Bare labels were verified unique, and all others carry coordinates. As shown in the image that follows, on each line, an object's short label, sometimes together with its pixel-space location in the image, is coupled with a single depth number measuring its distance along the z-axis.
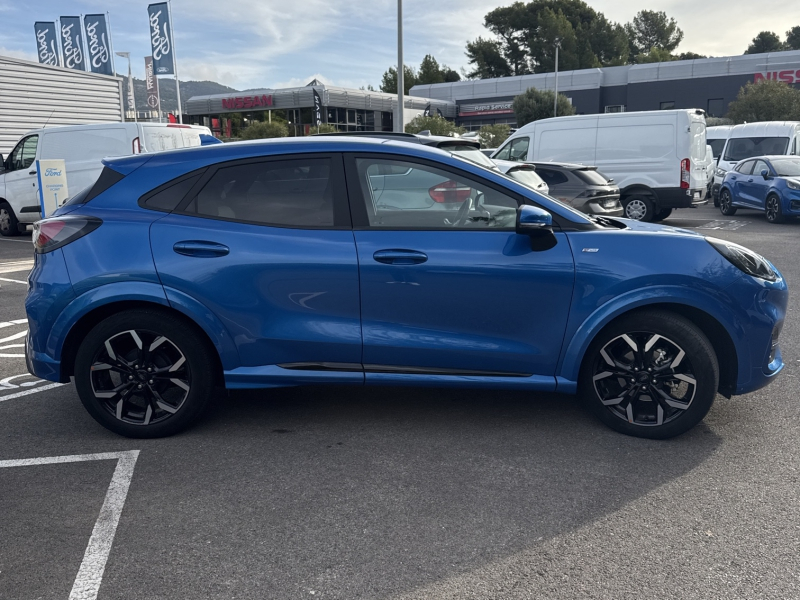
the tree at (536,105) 47.84
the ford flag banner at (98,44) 38.09
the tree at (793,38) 94.19
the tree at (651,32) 89.69
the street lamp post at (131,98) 46.95
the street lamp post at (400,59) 21.81
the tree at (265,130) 39.47
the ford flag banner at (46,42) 40.59
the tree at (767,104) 33.44
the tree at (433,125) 36.16
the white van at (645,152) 15.46
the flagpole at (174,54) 35.88
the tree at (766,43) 91.50
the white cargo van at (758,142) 20.78
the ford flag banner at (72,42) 39.03
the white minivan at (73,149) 13.96
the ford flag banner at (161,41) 36.16
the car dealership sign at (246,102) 49.89
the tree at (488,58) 82.38
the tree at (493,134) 34.75
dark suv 12.35
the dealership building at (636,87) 47.59
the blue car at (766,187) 15.75
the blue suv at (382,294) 3.97
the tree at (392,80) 79.19
